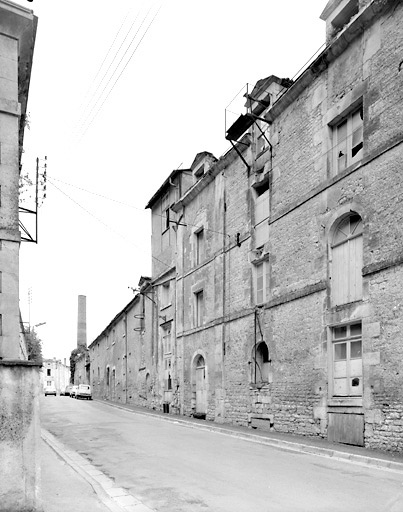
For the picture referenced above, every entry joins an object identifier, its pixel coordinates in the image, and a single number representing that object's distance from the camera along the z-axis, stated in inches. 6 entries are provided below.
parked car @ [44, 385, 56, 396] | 2369.3
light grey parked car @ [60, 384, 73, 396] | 2279.8
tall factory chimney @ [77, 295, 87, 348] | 2967.5
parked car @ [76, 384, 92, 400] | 1833.2
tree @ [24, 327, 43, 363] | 2381.9
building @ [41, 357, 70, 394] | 4434.1
